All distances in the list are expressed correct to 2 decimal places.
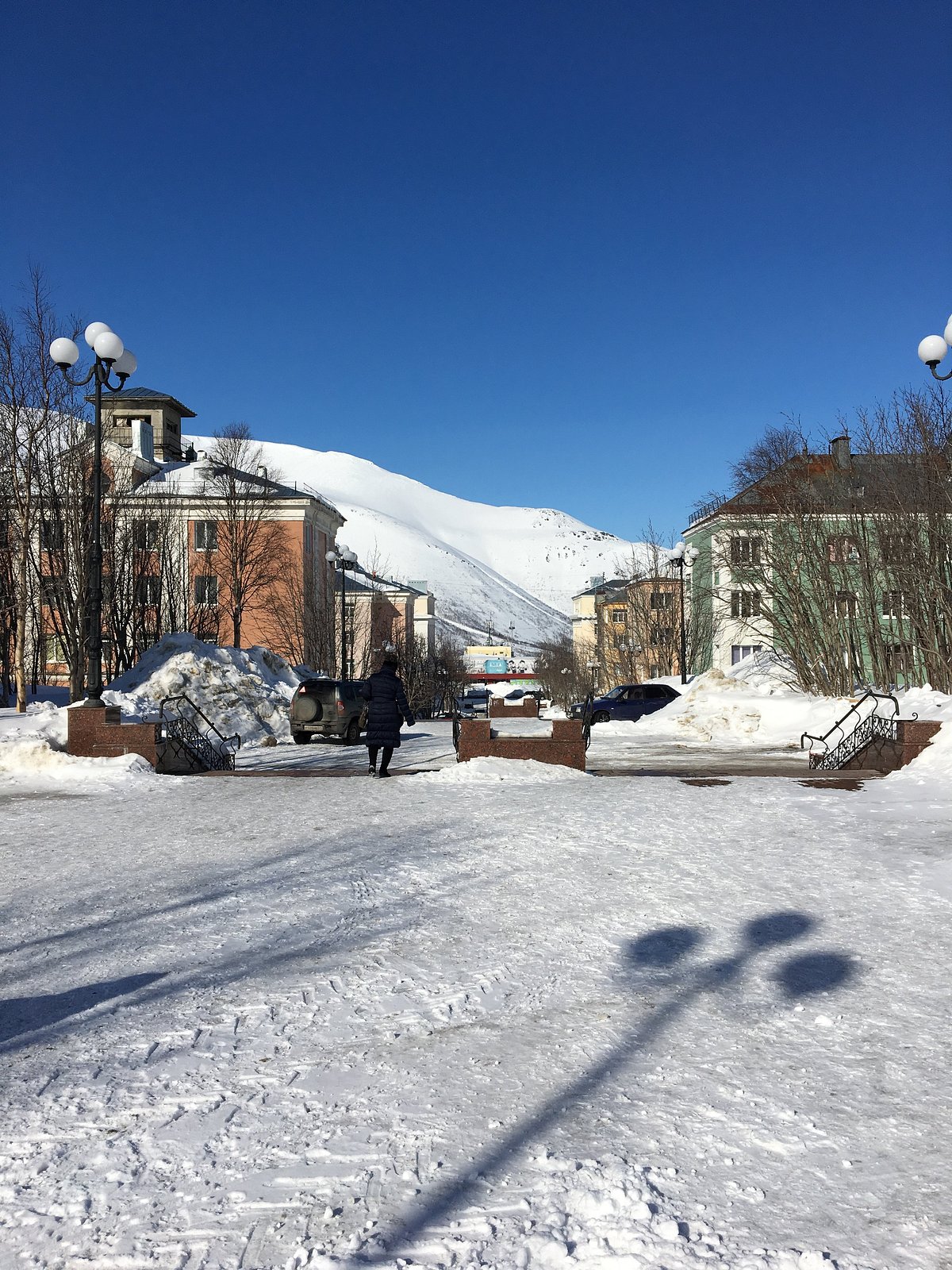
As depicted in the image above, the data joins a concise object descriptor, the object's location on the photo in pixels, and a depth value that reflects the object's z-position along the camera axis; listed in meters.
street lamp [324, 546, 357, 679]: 30.58
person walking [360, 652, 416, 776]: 13.91
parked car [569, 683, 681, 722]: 33.41
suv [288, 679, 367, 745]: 23.02
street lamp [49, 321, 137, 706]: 15.05
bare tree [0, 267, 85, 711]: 27.53
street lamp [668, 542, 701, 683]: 37.32
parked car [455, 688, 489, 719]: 21.24
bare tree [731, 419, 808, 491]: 34.53
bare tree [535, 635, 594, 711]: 73.88
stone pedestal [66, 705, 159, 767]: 14.55
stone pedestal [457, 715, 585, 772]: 13.93
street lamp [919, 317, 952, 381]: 15.25
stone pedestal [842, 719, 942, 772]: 14.09
